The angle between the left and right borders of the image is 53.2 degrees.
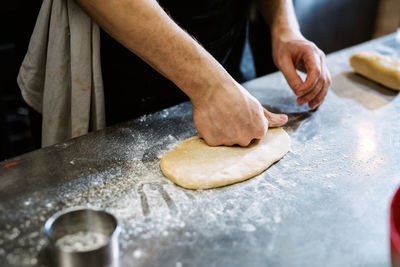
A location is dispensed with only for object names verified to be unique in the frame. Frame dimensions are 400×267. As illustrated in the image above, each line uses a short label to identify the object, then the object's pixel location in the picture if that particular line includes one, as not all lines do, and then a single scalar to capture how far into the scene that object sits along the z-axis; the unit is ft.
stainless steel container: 2.49
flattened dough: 3.53
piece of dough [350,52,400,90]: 5.47
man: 3.78
